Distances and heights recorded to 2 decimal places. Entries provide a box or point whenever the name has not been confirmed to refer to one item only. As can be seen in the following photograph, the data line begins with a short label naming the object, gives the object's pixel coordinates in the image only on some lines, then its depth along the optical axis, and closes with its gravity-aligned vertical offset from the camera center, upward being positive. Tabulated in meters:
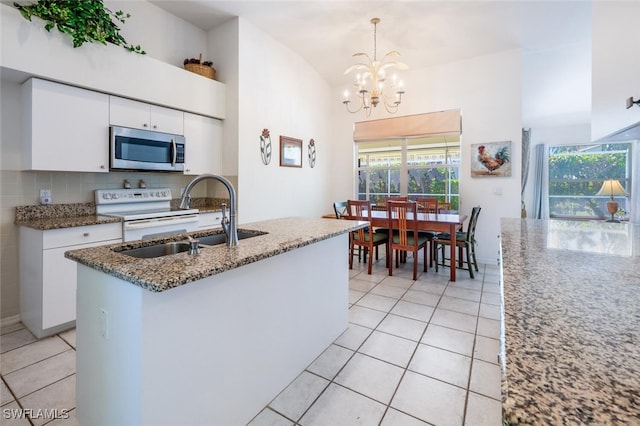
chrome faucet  1.49 -0.08
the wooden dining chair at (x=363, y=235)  3.85 -0.40
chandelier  3.37 +1.56
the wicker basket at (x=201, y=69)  3.40 +1.60
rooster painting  4.18 +0.67
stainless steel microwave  2.70 +0.55
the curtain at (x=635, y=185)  5.88 +0.45
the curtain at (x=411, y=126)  4.54 +1.34
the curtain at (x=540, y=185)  6.90 +0.51
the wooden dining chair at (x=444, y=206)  4.65 +0.01
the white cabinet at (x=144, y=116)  2.72 +0.89
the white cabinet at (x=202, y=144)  3.34 +0.73
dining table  3.50 -0.21
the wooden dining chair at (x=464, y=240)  3.63 -0.43
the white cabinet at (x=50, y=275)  2.20 -0.55
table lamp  5.36 +0.31
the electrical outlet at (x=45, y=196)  2.56 +0.08
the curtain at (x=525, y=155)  6.96 +1.24
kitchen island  1.06 -0.55
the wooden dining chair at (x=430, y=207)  4.29 -0.01
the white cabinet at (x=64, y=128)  2.28 +0.64
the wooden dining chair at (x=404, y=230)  3.62 -0.30
